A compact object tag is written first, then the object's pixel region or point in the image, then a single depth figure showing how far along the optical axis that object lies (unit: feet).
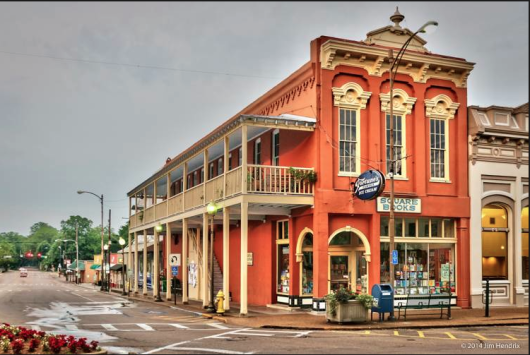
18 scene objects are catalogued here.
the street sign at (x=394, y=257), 69.31
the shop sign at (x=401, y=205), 80.93
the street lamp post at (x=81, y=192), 178.93
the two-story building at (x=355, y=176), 78.54
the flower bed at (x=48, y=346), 46.52
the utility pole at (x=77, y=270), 282.81
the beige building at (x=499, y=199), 87.35
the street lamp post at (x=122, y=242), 156.37
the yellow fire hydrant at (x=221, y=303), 80.28
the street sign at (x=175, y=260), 108.99
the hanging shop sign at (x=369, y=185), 70.95
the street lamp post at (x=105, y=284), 189.61
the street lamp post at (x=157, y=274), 116.63
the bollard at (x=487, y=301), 73.29
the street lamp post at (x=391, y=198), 70.23
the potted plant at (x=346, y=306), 67.46
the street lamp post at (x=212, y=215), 81.71
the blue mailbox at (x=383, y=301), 69.87
